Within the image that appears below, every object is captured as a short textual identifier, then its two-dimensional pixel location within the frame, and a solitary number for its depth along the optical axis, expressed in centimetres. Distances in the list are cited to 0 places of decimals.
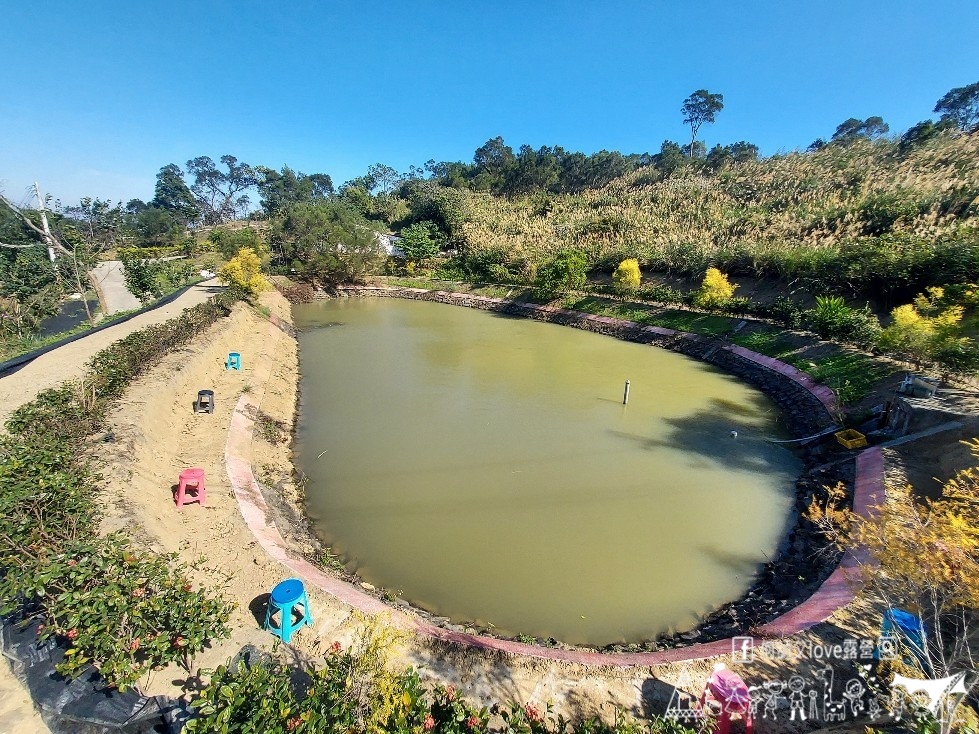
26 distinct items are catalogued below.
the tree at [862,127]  4123
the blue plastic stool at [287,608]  355
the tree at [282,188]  5341
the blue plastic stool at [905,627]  317
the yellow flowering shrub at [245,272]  1598
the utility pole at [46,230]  1367
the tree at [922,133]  2470
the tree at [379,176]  6386
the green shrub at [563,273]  2034
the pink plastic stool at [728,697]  296
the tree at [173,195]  5639
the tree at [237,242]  2130
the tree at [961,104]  3247
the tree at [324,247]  2461
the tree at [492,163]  4508
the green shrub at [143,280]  1532
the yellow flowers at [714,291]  1562
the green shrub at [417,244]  2873
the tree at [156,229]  3706
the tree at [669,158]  3828
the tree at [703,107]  4647
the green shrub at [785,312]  1320
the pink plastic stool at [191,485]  527
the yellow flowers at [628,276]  1866
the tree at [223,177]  6399
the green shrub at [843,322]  1077
